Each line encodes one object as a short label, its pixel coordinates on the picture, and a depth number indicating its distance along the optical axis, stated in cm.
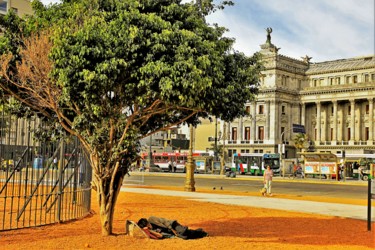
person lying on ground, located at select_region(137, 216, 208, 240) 1069
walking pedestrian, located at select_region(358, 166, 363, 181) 5399
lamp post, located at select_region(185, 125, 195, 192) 2691
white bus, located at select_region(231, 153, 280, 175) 6406
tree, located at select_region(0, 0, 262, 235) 898
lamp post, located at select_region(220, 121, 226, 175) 6327
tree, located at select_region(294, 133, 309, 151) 8000
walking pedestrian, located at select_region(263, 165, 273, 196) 2562
